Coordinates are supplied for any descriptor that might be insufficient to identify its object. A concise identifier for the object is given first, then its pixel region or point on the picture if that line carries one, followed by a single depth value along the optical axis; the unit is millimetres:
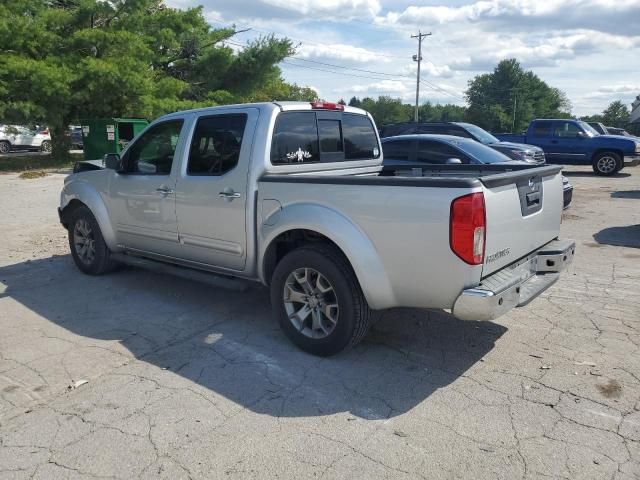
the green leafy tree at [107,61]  18484
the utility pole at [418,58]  54656
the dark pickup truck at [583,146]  17922
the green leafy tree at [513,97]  99312
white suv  26328
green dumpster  18734
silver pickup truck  3441
